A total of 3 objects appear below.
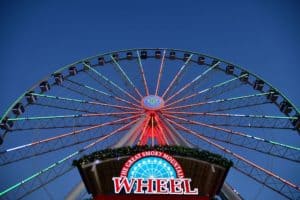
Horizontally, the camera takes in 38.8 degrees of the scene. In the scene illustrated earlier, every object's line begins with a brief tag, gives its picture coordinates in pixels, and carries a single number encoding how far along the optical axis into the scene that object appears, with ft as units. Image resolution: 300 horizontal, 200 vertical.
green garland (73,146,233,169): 72.38
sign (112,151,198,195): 67.10
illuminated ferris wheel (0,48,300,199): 90.89
